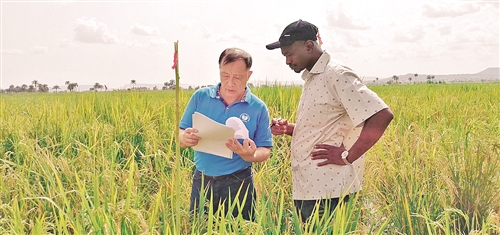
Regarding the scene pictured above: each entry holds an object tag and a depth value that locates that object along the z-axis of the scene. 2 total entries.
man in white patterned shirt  1.80
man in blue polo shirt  1.99
